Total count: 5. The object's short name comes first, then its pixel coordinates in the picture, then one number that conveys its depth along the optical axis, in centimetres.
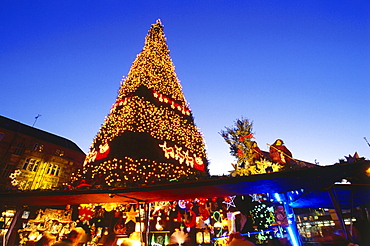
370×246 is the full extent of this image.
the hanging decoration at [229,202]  1011
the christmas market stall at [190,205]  599
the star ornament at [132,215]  1033
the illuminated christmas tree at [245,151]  1033
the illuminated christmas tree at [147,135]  1374
